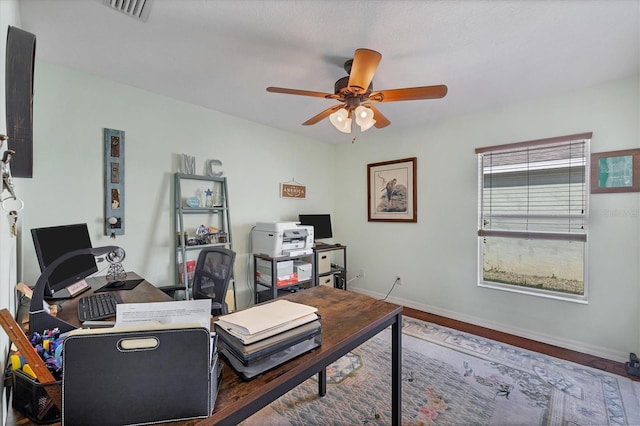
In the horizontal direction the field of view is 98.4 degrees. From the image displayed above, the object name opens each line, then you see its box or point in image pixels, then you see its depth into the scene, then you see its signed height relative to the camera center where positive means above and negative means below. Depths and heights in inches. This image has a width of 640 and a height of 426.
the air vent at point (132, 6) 56.6 +42.8
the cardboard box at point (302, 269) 131.6 -27.9
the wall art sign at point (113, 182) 90.7 +9.5
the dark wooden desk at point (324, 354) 29.0 -19.7
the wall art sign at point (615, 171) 87.9 +13.7
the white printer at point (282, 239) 121.6 -12.7
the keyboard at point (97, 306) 51.9 -19.7
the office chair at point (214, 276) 72.5 -18.2
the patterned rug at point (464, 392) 67.4 -49.8
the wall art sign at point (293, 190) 145.6 +11.7
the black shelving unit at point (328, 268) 140.6 -30.7
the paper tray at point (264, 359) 32.9 -18.9
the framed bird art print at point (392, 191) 139.9 +11.2
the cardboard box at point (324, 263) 142.2 -26.7
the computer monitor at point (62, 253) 57.1 -9.9
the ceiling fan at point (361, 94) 62.4 +30.9
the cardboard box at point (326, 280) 144.9 -36.2
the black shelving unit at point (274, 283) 121.0 -33.4
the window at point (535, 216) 99.3 -1.4
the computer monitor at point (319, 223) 152.5 -6.5
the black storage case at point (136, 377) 23.2 -14.5
